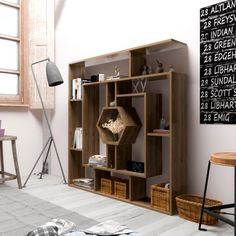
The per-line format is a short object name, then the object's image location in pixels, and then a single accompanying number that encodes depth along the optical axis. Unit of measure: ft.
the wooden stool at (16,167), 12.34
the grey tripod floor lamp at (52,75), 11.37
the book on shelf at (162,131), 9.41
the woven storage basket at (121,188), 10.85
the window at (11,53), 15.07
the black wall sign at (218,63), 8.93
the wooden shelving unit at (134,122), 9.49
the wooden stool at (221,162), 6.91
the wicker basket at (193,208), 8.48
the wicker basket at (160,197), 9.34
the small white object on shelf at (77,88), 12.58
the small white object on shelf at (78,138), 12.76
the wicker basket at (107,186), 11.37
